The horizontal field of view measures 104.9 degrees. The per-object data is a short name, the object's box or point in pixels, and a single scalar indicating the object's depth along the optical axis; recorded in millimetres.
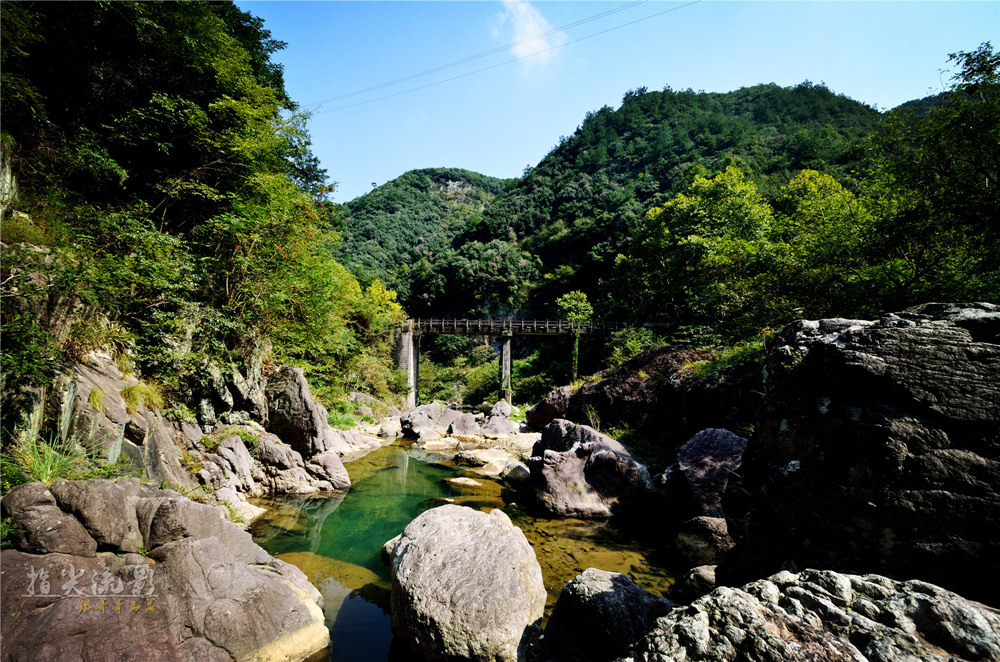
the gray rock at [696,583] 4281
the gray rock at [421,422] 16453
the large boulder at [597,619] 3135
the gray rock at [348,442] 12008
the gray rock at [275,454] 8219
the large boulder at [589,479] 7590
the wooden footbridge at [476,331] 27609
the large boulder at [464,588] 3604
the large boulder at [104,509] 3316
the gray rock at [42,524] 3057
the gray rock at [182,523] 3682
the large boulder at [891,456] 2061
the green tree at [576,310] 27750
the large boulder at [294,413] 8805
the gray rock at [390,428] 16625
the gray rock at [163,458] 5059
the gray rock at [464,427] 17016
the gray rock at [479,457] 12124
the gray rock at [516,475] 9531
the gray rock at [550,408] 16500
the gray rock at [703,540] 5688
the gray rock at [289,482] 8117
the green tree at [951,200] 7008
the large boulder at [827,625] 1455
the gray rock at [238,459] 7312
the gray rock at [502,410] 21906
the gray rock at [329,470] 8859
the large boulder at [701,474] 6473
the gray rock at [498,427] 17219
